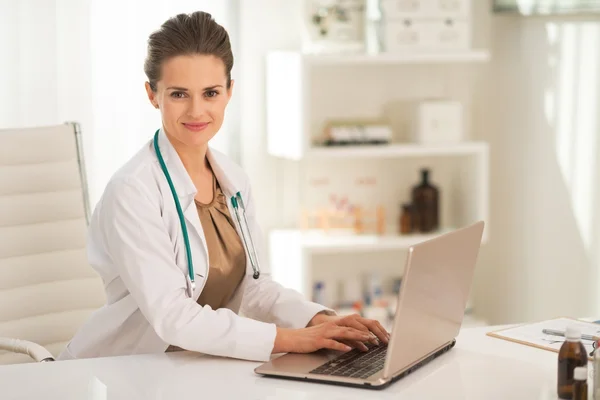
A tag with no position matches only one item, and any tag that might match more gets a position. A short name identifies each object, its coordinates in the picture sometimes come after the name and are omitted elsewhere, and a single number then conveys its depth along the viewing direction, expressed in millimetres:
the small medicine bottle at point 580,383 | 1509
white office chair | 2406
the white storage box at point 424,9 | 3562
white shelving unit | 3473
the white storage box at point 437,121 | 3662
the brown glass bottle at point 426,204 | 3779
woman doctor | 1818
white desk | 1590
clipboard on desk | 1876
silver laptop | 1577
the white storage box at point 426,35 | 3588
